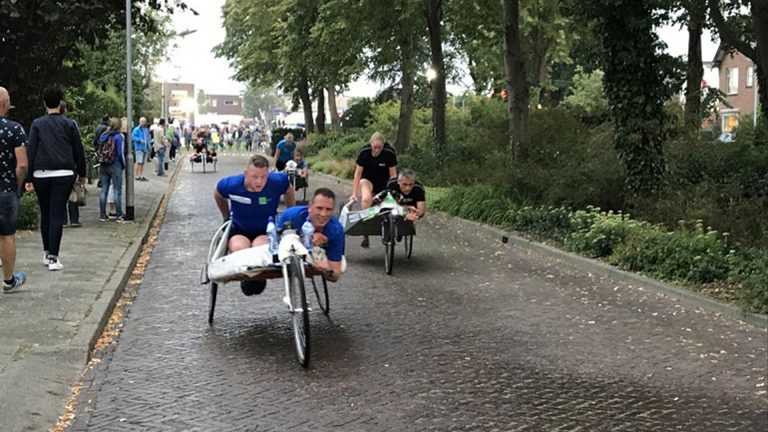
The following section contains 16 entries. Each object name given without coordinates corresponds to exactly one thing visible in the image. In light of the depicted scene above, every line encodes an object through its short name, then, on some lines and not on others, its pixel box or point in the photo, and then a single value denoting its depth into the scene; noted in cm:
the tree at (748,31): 1911
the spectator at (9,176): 940
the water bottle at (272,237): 784
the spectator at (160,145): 3306
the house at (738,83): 6700
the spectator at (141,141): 2848
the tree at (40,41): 1647
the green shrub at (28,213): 1508
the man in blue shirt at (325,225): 793
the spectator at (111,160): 1683
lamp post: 1722
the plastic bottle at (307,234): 785
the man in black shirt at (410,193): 1271
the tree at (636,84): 1569
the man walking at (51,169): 1081
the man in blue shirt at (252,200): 843
